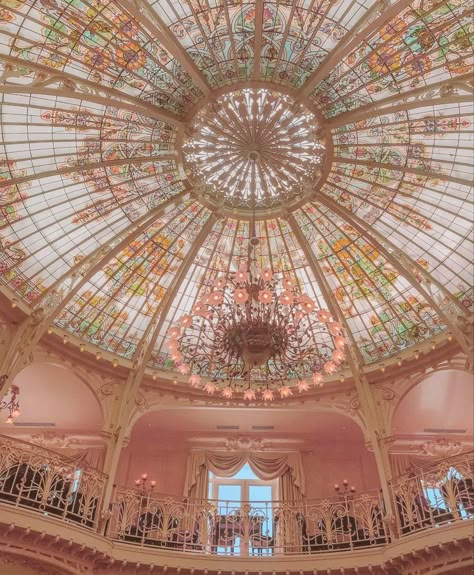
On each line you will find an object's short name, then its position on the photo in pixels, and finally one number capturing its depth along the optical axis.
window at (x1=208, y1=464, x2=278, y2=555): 13.70
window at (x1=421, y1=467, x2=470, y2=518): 12.25
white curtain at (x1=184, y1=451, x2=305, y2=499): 18.19
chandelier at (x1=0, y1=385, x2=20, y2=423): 13.51
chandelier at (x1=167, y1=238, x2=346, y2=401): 10.77
